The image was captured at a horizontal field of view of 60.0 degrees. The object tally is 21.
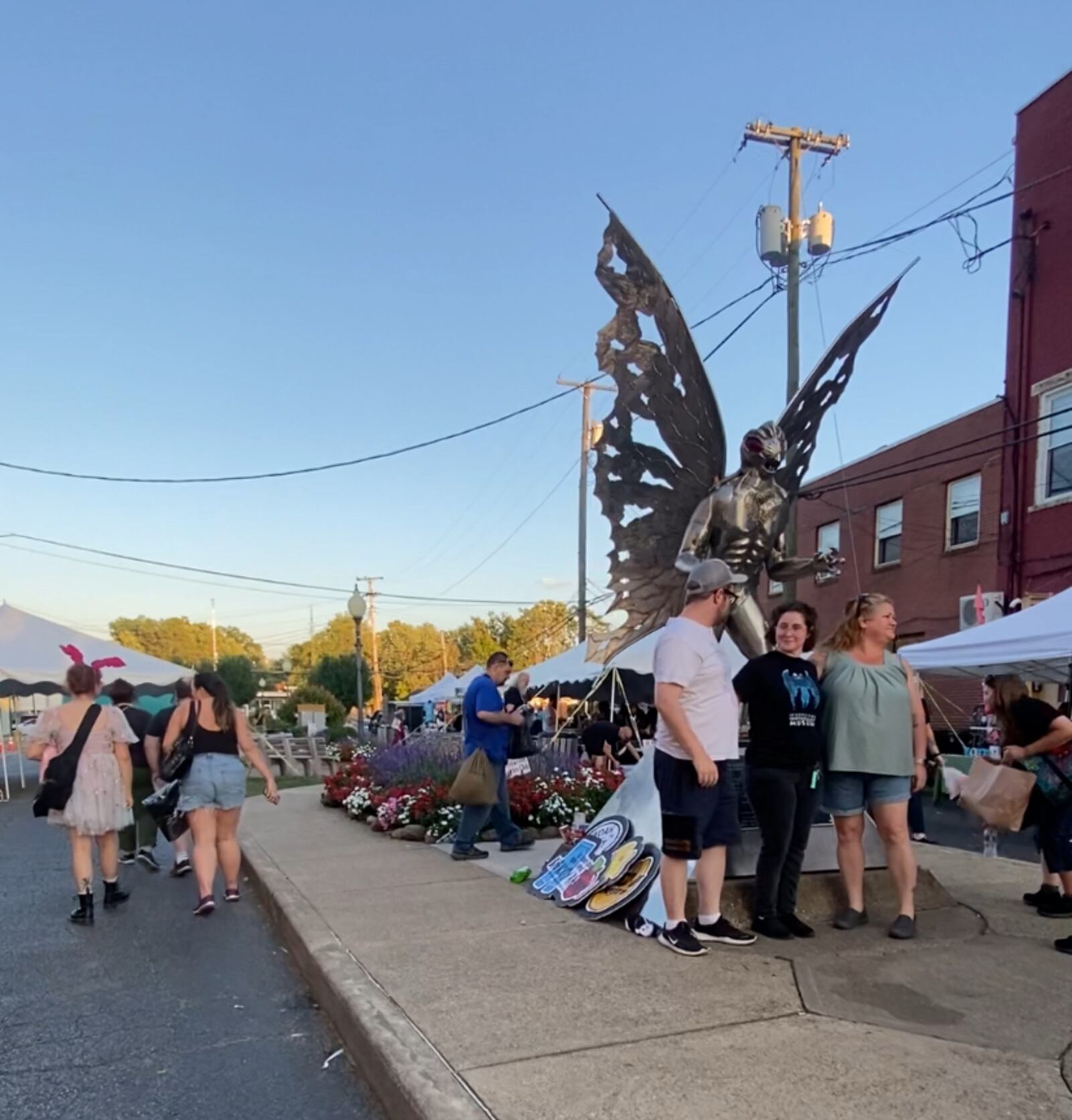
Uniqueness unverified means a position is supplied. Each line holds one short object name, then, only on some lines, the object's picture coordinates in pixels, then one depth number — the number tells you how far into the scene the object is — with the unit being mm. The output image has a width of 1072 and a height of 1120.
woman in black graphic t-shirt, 4383
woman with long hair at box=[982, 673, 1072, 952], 4988
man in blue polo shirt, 7020
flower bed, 8391
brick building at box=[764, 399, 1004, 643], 16391
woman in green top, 4484
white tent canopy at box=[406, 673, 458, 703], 27016
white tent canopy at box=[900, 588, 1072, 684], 8609
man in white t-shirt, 4133
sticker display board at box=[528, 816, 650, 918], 5137
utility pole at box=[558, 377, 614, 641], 25234
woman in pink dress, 5699
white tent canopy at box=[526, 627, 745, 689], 12750
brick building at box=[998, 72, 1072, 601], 14188
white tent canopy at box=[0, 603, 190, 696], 17078
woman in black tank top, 5828
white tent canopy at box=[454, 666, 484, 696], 24278
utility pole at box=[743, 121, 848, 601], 14344
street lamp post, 17922
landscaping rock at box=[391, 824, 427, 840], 8320
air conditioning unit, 14938
